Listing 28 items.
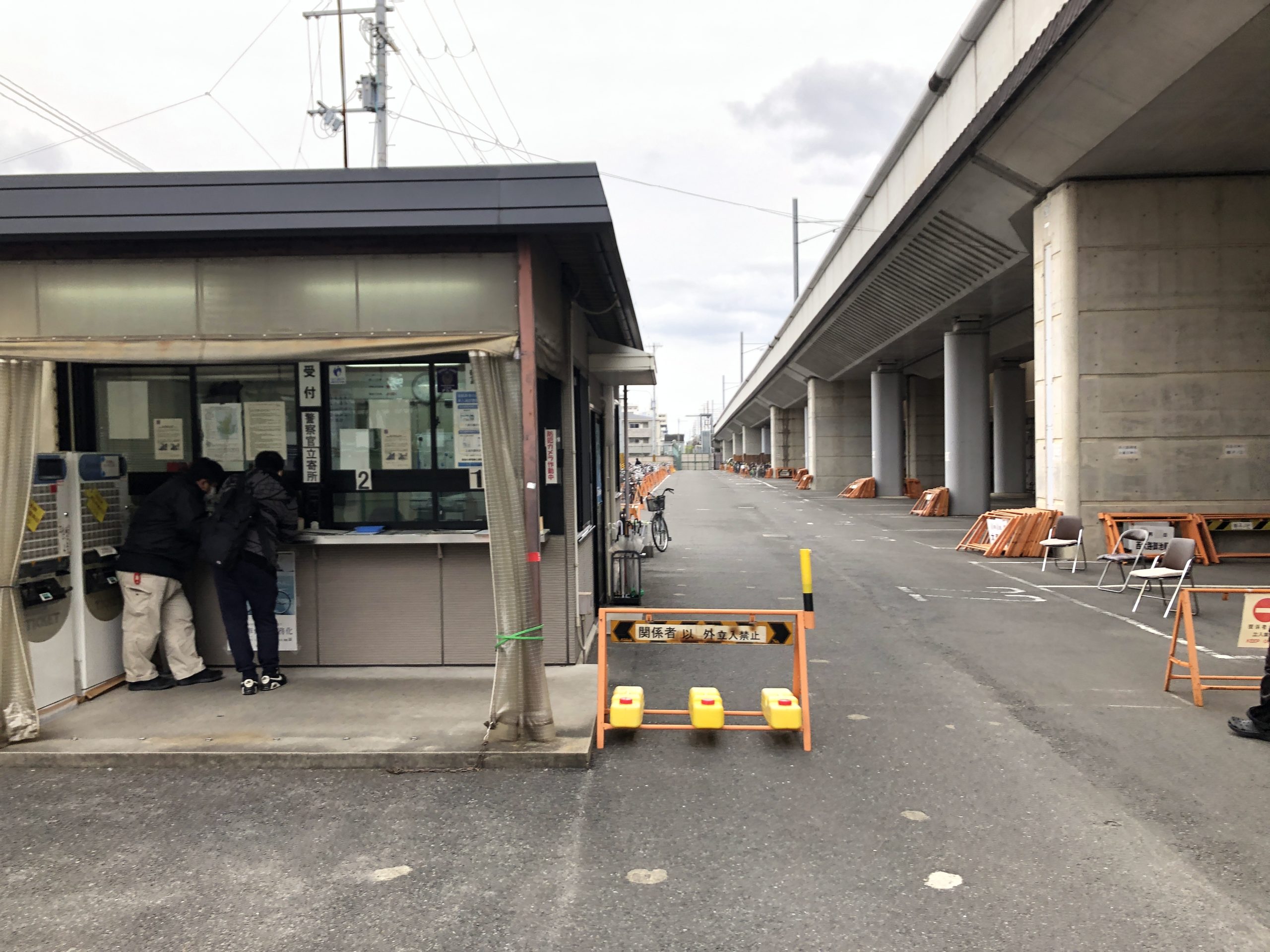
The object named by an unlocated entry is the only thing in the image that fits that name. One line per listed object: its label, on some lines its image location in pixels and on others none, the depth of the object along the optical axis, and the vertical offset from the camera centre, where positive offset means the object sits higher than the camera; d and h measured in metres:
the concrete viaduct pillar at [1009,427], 34.91 +1.09
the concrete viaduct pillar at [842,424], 44.00 +1.73
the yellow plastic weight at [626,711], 5.55 -1.66
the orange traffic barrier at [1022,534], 15.61 -1.53
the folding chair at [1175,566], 9.52 -1.38
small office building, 5.59 +0.89
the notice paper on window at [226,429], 7.14 +0.37
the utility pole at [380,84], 23.52 +11.03
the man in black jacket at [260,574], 6.35 -0.78
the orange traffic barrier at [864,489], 36.25 -1.43
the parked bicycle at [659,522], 16.98 -1.25
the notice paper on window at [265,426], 7.12 +0.38
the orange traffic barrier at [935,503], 25.30 -1.49
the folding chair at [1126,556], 11.05 -1.43
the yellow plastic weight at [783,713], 5.54 -1.70
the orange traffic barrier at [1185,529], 13.95 -1.35
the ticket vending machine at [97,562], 6.35 -0.67
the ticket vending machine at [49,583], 5.90 -0.76
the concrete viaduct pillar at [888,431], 36.69 +1.11
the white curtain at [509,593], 5.38 -0.84
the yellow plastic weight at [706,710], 5.53 -1.67
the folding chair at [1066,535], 13.80 -1.42
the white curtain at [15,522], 5.47 -0.29
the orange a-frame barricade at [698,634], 5.54 -1.16
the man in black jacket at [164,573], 6.47 -0.76
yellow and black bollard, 5.41 -0.85
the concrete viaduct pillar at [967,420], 25.03 +1.02
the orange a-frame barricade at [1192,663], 6.36 -1.69
